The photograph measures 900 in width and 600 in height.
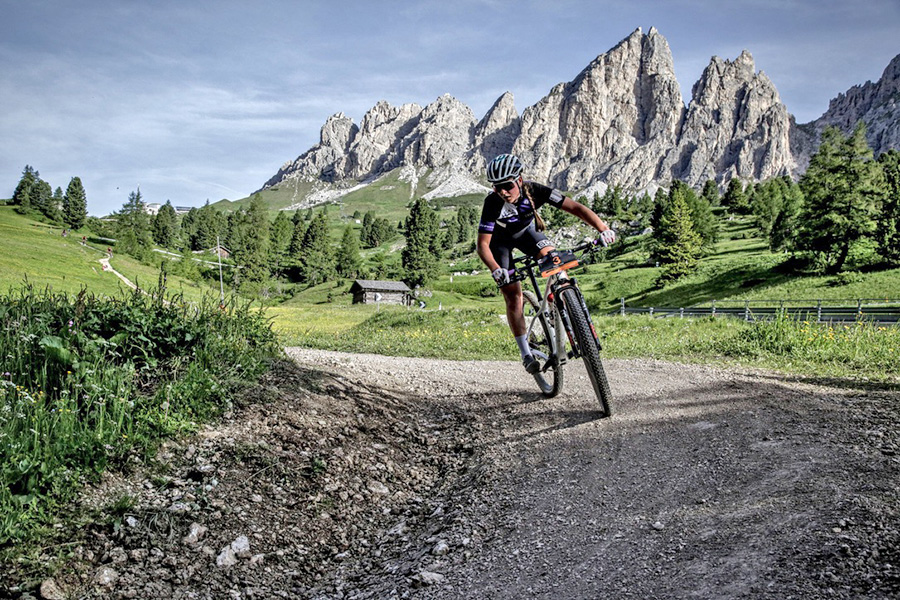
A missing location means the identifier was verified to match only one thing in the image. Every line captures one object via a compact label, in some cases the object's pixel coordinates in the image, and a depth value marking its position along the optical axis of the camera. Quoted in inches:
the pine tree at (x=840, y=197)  1966.0
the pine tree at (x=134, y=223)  5162.4
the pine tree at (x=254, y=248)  4490.7
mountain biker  317.4
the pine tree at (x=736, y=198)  5014.8
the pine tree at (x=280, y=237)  5836.6
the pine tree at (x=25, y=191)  5610.2
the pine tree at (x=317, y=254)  5482.3
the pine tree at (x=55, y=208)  5551.2
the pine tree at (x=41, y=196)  5698.8
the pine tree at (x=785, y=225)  2755.9
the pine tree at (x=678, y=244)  2874.0
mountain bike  292.5
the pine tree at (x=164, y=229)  6245.1
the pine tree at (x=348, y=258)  5600.4
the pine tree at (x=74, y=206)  5541.3
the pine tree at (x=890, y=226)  1979.6
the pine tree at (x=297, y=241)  5718.5
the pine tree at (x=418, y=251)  4608.8
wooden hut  4291.3
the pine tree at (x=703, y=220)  3540.8
